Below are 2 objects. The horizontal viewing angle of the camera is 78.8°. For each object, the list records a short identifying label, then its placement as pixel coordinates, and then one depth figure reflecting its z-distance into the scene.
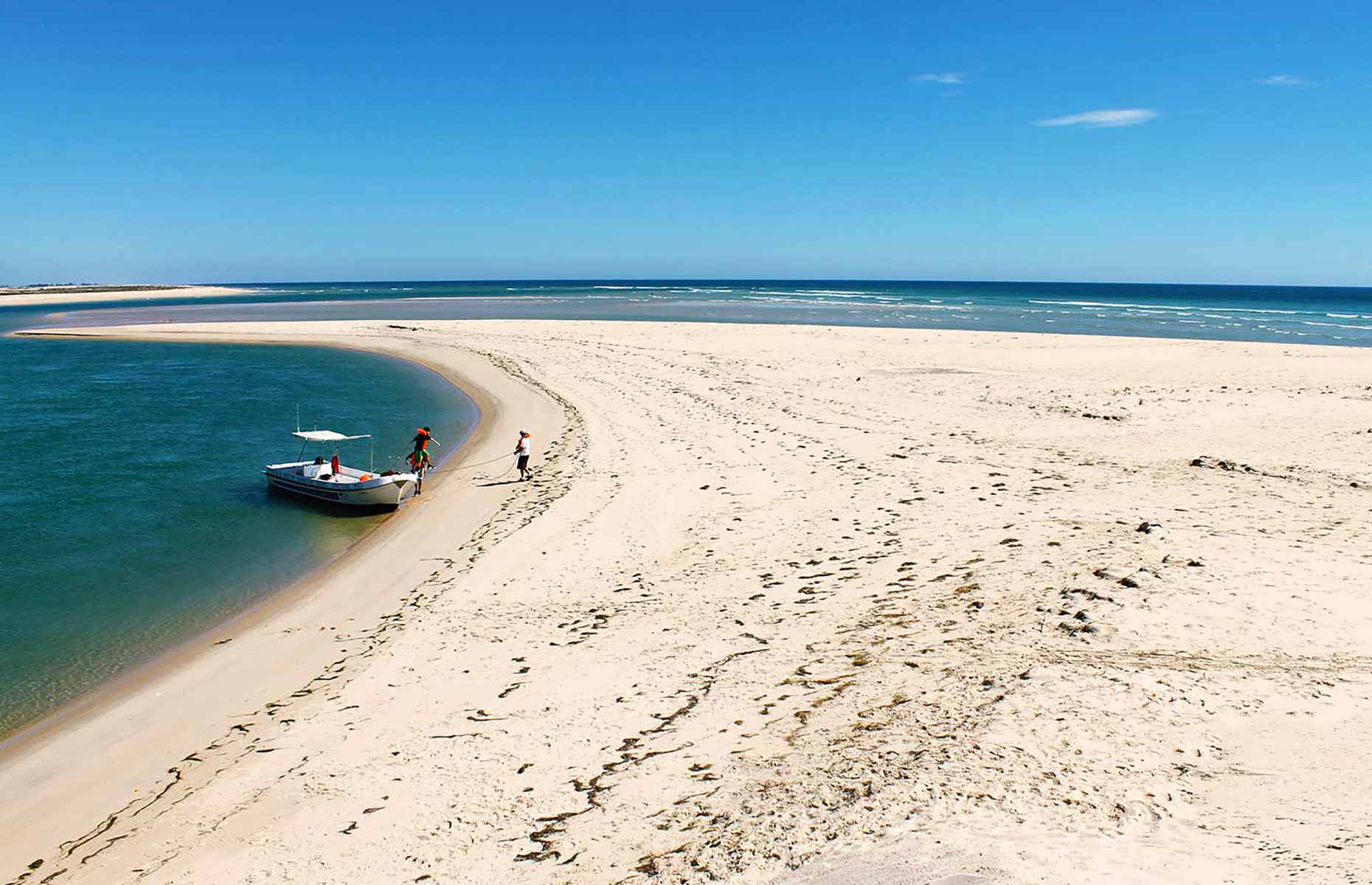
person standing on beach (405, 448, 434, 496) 20.31
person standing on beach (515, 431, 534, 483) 19.72
